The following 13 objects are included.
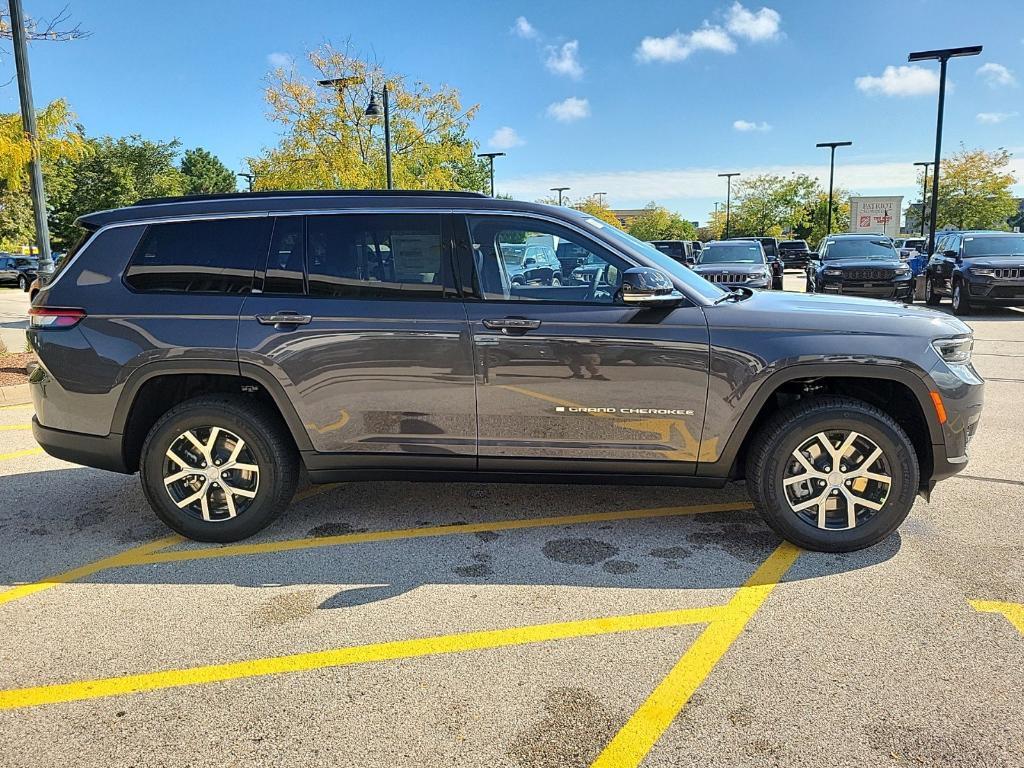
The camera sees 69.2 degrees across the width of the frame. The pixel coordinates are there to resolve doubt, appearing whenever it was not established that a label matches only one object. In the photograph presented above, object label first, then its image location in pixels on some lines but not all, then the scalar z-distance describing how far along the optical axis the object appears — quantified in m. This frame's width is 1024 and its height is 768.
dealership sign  46.44
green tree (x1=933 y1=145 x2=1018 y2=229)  47.09
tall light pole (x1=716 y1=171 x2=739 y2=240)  61.53
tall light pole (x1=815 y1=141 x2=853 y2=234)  40.83
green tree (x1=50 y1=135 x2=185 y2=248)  49.16
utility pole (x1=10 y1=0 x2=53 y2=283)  8.77
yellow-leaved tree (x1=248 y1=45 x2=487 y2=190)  22.08
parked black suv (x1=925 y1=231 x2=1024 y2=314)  14.98
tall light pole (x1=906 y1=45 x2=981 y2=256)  20.91
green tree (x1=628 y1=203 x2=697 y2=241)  74.31
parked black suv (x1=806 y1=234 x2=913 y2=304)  16.20
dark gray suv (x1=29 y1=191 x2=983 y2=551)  3.70
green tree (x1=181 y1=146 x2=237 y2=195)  74.75
